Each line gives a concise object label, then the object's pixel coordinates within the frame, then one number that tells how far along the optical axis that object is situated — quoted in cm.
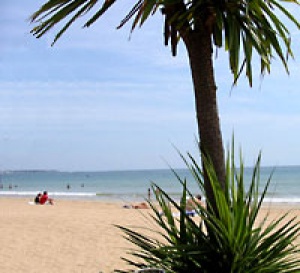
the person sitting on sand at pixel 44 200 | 2740
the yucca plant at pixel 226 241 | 356
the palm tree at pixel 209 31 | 393
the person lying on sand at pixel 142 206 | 2196
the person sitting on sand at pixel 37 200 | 2759
